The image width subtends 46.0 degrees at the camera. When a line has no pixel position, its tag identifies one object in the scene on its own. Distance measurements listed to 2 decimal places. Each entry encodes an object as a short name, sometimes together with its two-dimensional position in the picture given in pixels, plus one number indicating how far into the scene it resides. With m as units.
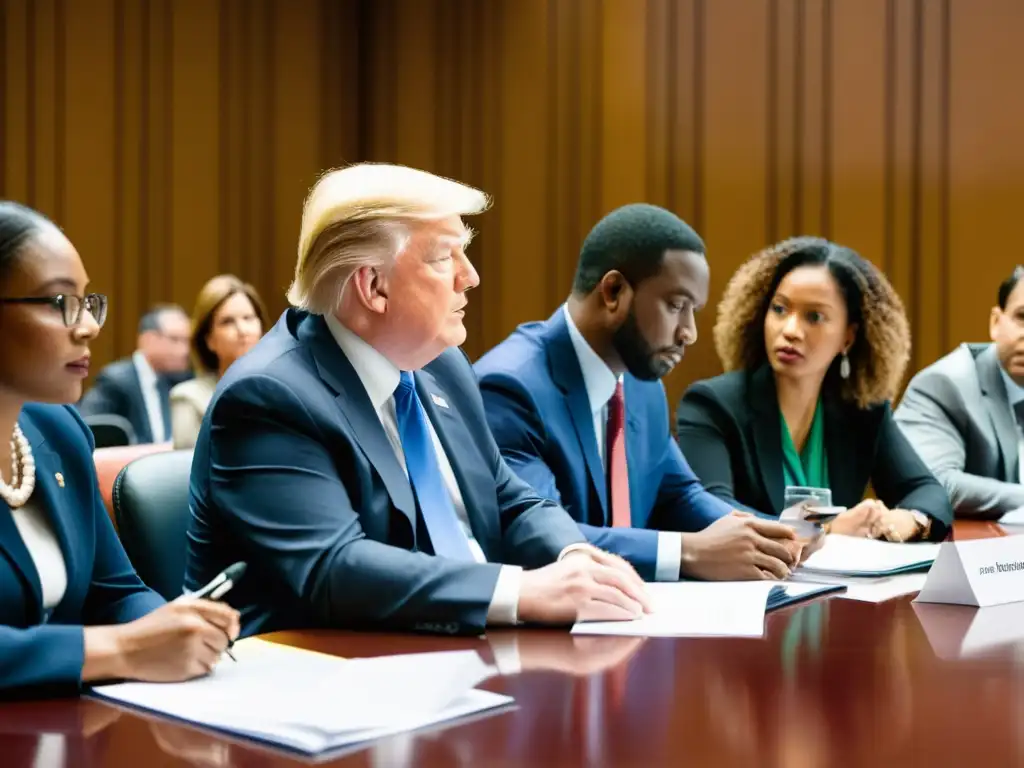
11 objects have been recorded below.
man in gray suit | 3.59
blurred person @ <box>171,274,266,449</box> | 5.68
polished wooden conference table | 1.04
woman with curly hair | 3.11
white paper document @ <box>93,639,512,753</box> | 1.07
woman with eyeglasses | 1.26
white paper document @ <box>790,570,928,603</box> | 1.85
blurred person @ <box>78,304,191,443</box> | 6.50
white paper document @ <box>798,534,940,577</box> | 2.09
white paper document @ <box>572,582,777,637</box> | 1.56
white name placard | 1.77
